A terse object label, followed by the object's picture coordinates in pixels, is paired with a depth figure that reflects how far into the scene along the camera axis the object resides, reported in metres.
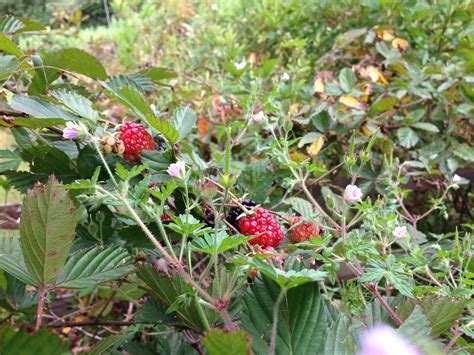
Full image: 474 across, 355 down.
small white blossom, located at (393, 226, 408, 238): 0.62
